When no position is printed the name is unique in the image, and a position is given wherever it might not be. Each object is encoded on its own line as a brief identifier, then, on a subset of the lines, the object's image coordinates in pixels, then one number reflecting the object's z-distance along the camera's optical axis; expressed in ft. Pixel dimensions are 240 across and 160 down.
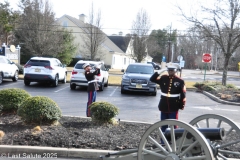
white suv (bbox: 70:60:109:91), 51.76
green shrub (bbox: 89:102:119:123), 22.18
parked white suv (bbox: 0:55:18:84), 57.67
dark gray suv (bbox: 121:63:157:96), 48.11
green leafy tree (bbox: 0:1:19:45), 121.90
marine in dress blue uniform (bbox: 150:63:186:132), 18.63
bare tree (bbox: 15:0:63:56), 105.91
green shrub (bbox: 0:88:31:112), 23.95
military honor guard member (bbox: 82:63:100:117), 26.30
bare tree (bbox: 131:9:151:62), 131.75
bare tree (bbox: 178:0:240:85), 60.08
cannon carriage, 11.56
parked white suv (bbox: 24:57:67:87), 54.24
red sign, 72.97
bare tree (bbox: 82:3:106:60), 121.08
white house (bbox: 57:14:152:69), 153.79
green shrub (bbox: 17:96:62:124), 20.67
